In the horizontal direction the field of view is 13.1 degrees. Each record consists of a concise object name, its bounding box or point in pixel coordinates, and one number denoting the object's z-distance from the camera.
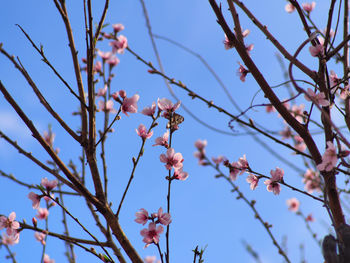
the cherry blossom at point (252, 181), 2.13
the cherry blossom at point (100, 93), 2.48
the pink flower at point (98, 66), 2.44
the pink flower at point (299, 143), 2.48
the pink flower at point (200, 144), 2.44
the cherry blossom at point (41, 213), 2.37
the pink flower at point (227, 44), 2.13
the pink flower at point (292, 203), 3.36
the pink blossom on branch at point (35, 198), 2.10
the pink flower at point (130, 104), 2.14
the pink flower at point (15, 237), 2.08
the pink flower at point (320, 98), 2.03
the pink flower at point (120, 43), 2.41
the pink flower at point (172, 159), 2.09
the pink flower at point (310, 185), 2.57
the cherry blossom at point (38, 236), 2.39
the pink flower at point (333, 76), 2.15
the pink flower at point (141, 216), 2.08
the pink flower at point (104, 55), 2.46
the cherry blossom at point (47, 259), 2.50
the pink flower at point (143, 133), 2.12
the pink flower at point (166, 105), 2.11
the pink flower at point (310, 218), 3.19
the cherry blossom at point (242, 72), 2.13
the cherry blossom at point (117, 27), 2.45
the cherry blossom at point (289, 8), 2.44
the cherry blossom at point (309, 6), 2.35
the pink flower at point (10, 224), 2.07
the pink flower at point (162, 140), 2.11
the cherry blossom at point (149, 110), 2.13
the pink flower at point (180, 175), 2.10
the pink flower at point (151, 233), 2.07
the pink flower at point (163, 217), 2.06
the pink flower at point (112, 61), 2.46
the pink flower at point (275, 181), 2.11
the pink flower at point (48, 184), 2.12
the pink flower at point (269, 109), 3.08
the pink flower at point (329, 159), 2.00
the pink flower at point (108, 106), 2.30
